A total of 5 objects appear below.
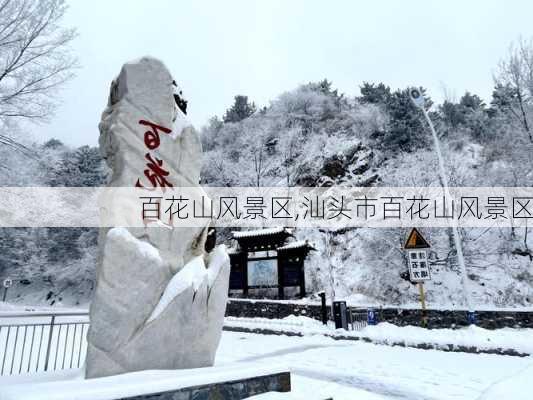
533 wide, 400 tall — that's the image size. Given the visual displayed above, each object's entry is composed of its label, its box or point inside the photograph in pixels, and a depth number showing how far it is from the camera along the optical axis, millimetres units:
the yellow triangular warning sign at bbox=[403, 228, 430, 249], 10086
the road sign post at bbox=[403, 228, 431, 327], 10109
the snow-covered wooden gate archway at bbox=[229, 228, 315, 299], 19125
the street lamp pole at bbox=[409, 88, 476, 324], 10195
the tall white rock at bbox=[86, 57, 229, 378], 3936
